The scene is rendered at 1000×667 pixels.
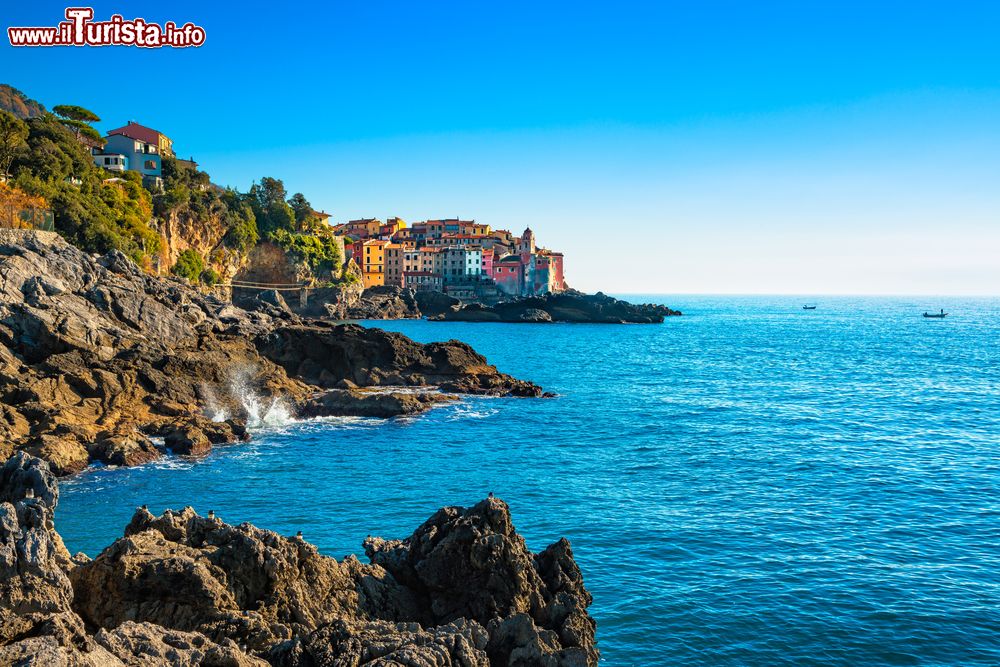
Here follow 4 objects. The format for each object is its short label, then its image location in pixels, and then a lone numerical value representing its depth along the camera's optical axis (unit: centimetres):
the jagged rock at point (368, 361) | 5050
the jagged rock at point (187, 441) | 3155
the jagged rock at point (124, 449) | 2905
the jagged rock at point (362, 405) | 4185
